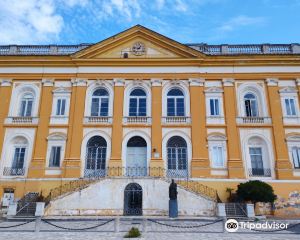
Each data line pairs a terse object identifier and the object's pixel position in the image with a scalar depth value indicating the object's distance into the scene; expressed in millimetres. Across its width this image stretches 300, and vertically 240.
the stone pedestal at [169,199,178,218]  12507
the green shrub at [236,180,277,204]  13149
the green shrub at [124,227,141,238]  8096
